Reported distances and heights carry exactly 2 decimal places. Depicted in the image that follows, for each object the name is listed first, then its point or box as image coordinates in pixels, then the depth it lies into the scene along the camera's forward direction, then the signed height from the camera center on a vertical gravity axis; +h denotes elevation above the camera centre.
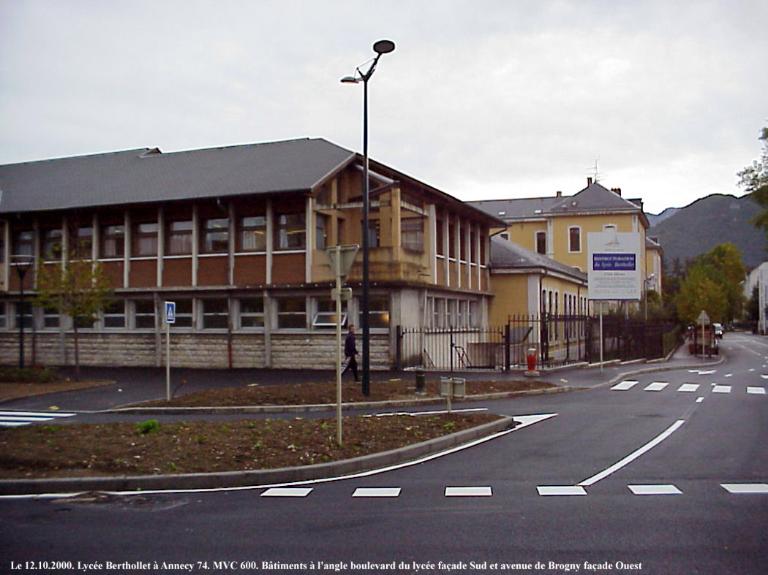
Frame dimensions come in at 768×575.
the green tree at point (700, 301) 60.13 +1.63
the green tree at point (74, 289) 30.30 +1.47
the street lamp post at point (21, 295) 30.93 +1.31
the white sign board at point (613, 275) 36.31 +2.08
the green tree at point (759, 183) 40.00 +6.56
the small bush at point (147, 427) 14.02 -1.57
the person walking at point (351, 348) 26.19 -0.63
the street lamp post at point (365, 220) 21.28 +2.66
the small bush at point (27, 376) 28.04 -1.43
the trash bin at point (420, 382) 22.45 -1.42
